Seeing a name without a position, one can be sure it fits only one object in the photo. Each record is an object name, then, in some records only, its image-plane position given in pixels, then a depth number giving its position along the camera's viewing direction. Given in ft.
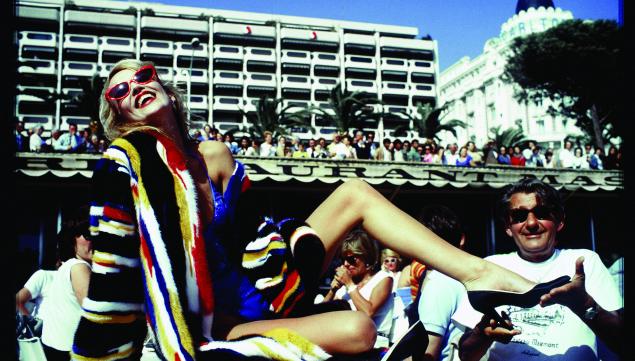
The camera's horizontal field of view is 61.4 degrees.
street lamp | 62.62
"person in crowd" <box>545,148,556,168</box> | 51.96
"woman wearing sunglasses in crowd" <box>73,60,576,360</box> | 5.87
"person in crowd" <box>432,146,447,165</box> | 46.19
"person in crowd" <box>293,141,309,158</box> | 43.50
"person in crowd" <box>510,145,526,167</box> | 48.73
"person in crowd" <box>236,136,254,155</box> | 44.19
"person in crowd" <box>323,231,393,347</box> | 12.50
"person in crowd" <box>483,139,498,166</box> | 46.26
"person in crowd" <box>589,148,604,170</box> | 50.85
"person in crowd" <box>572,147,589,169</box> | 50.22
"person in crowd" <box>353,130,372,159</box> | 44.75
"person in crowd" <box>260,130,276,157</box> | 43.14
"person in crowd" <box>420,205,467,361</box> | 8.43
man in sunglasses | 7.34
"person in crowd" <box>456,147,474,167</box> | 45.50
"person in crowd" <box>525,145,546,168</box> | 51.11
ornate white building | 191.11
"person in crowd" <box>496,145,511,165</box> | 48.47
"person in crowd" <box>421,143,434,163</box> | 46.51
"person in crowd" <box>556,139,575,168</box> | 50.29
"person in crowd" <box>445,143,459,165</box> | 46.06
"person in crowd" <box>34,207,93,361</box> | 11.09
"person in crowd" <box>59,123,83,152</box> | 37.68
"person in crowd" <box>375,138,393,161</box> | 45.16
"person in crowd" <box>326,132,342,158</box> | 43.06
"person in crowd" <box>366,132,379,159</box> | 45.70
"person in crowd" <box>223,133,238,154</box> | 43.49
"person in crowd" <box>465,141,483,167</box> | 45.96
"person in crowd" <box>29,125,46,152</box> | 38.52
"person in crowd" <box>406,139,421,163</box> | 46.73
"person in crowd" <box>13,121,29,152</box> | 36.42
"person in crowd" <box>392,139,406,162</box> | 45.75
